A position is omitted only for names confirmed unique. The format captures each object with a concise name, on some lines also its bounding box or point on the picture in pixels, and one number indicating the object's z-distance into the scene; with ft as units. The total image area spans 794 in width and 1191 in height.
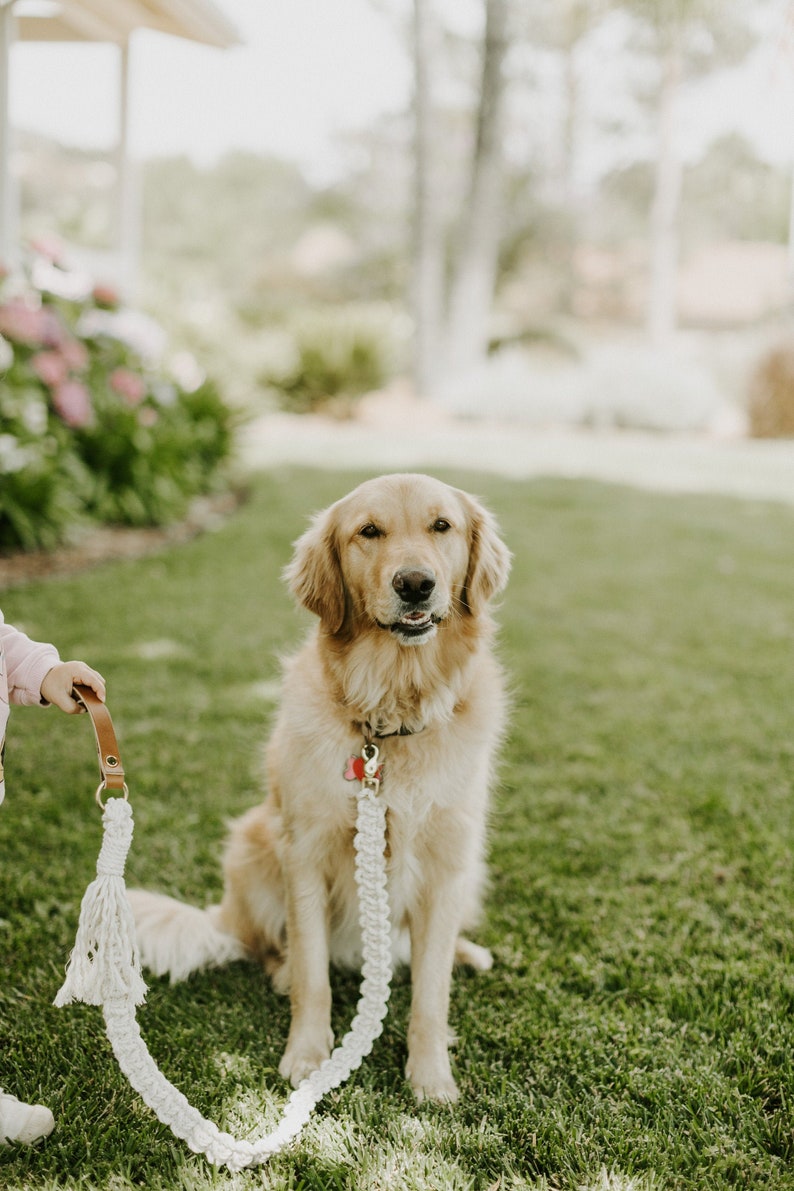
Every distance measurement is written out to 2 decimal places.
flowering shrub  20.54
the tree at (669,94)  78.07
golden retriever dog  7.66
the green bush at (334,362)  47.80
